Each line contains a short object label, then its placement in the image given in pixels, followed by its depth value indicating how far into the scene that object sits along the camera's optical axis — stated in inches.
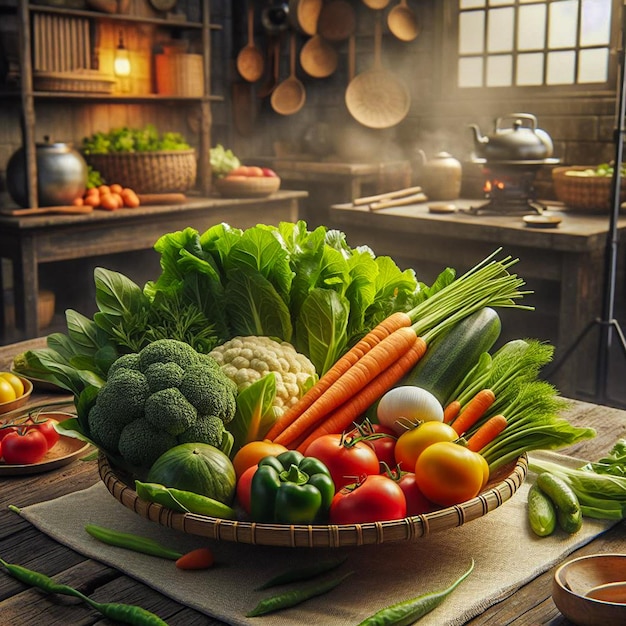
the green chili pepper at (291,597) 38.3
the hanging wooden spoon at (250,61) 239.3
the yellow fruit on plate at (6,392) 62.7
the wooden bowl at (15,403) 61.6
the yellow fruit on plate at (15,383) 63.9
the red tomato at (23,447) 53.6
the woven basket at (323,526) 38.9
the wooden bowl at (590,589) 35.6
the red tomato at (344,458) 43.6
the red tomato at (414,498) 43.1
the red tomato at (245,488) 42.6
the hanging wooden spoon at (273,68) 236.5
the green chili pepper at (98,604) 37.5
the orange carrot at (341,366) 53.3
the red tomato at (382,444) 46.4
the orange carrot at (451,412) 51.8
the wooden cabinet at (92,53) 166.7
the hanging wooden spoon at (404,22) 210.5
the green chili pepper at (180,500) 41.4
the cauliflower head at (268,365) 54.7
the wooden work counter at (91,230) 159.8
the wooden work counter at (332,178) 204.7
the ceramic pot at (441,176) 179.0
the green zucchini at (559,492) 46.6
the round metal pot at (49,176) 168.4
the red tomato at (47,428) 55.6
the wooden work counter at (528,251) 137.6
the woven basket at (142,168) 185.9
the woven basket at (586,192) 153.4
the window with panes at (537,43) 182.5
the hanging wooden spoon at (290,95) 236.1
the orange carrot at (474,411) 50.6
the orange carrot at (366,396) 53.4
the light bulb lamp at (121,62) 201.8
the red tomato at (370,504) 40.5
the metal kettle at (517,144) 152.0
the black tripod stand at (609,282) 121.9
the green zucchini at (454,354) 55.7
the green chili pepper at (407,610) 36.9
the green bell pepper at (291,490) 40.4
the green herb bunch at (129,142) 190.4
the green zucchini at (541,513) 45.6
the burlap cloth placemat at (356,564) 38.8
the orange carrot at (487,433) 48.5
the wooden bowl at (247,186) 193.9
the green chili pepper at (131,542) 43.1
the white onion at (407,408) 48.3
